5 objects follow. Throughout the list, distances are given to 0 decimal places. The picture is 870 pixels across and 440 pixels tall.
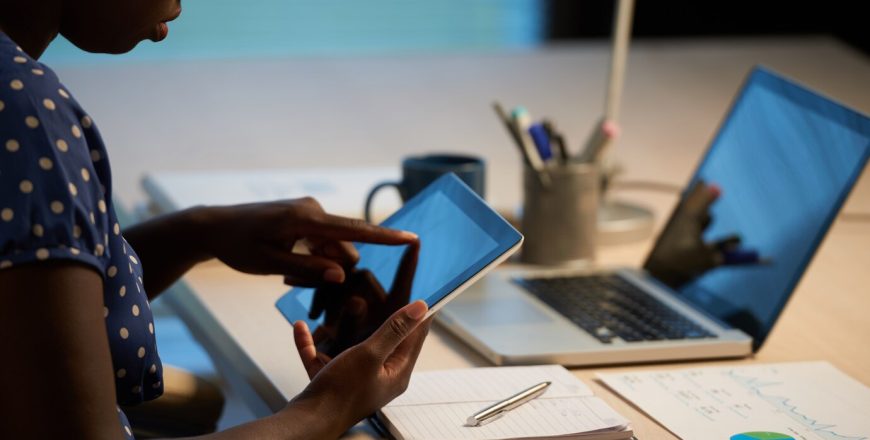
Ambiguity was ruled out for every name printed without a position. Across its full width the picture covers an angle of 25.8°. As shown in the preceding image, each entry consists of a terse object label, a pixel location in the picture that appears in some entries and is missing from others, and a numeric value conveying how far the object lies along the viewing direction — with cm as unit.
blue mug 185
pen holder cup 193
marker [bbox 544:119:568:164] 197
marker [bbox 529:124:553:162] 196
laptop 167
